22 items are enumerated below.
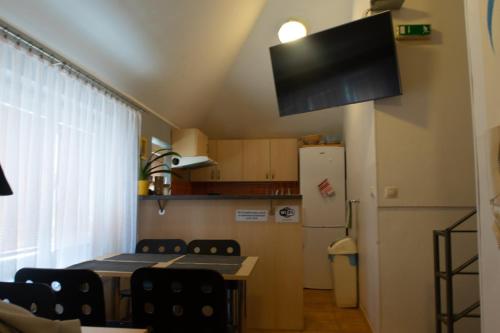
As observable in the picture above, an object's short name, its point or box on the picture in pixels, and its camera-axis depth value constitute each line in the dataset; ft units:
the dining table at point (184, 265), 6.46
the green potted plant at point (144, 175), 10.43
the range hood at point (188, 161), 14.32
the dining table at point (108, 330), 3.78
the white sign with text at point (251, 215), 9.87
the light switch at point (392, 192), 8.81
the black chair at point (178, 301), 5.38
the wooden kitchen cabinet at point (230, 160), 17.20
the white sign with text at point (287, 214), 9.69
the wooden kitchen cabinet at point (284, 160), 16.75
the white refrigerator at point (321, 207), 14.33
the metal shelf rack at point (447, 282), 7.06
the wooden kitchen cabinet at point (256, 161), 16.98
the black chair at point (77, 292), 5.46
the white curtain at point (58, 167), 5.95
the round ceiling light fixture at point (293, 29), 13.29
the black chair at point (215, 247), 8.86
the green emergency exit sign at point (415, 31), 8.78
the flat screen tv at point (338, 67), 8.41
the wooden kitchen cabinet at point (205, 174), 17.22
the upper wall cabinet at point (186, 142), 14.60
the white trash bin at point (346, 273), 11.96
